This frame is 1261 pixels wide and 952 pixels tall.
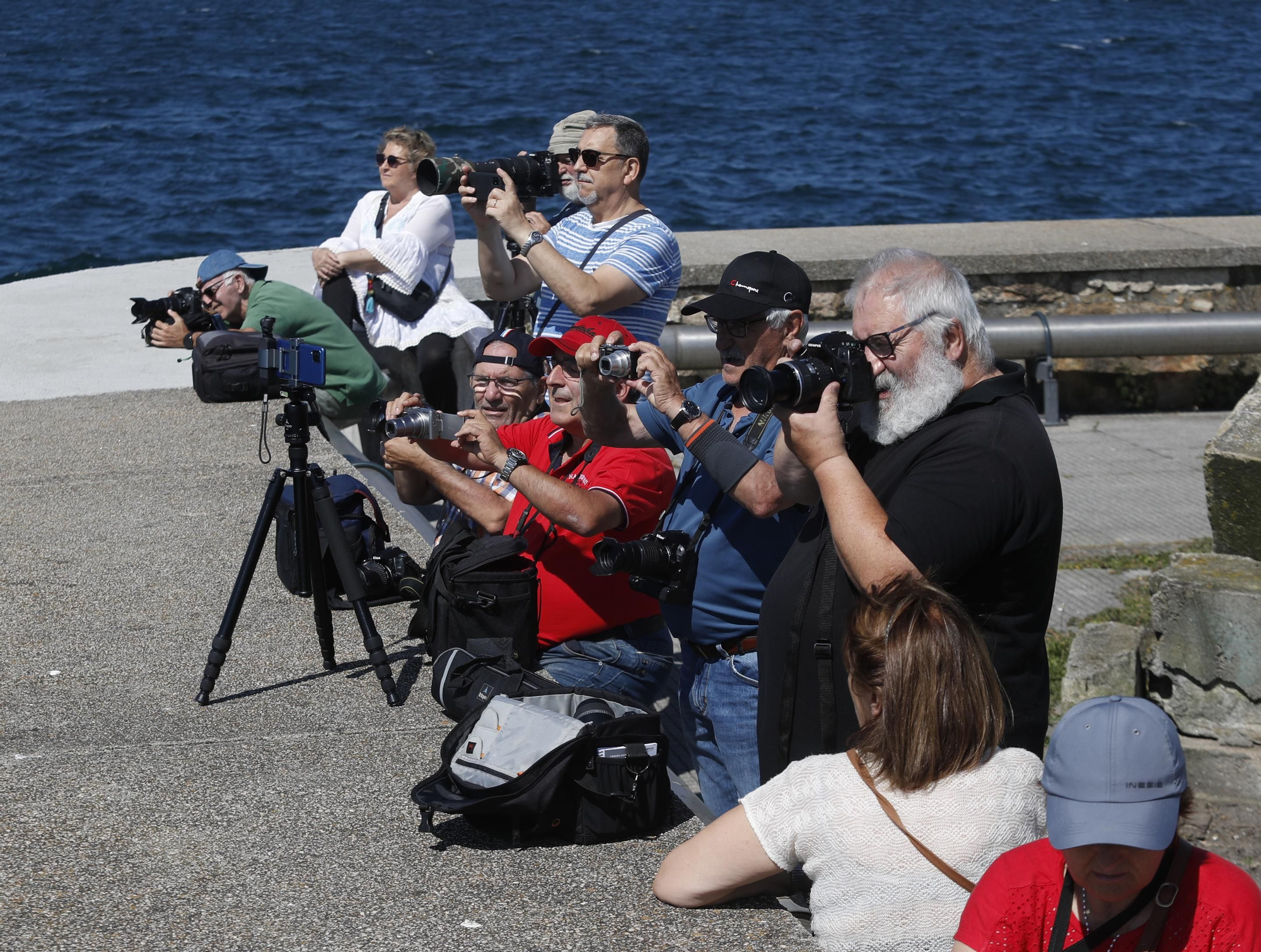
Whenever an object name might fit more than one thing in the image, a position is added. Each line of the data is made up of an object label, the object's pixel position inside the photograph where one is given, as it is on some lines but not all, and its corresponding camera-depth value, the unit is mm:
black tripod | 8203
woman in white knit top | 4633
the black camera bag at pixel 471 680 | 7336
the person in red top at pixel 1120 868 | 3818
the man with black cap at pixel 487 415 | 8680
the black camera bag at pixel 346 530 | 9469
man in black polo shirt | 5305
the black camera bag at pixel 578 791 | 6363
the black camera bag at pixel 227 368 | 8953
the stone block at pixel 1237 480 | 9453
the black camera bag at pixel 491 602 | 7969
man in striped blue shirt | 8891
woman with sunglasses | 13203
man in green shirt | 11867
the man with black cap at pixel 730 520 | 7059
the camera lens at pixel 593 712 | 6672
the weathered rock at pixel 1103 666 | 9617
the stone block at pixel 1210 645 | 8875
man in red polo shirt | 7992
